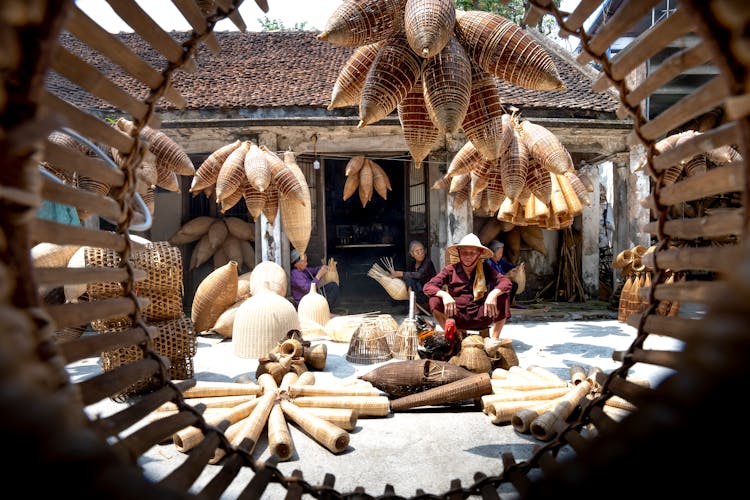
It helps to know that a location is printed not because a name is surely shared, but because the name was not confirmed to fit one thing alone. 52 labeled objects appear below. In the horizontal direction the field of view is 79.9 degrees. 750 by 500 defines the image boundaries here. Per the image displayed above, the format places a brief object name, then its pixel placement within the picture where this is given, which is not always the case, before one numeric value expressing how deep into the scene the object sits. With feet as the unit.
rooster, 12.78
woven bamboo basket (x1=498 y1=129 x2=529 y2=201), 9.64
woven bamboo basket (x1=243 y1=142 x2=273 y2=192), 11.87
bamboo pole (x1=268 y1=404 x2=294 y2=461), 7.57
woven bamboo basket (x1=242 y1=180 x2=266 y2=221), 12.94
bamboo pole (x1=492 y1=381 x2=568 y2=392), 9.89
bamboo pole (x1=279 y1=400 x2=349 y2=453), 7.80
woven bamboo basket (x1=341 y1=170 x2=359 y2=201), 24.45
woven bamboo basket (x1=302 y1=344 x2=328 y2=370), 13.21
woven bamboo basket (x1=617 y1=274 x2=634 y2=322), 20.38
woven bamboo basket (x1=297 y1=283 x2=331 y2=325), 19.26
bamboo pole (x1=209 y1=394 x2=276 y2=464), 7.82
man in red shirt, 14.88
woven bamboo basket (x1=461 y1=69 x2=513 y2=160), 6.91
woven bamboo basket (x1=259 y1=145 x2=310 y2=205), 12.89
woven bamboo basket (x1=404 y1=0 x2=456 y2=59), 5.36
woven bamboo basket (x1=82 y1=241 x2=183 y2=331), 10.54
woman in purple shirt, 22.41
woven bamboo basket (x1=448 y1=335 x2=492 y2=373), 11.47
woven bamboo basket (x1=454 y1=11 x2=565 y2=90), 6.20
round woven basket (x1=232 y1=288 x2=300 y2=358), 14.76
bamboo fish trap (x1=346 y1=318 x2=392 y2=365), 14.60
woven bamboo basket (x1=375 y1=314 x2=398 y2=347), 15.33
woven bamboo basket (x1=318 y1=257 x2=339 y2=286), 24.44
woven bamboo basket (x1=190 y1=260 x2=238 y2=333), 18.49
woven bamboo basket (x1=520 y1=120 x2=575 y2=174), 9.86
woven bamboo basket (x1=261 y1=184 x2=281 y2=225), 13.64
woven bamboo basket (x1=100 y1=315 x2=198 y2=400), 10.64
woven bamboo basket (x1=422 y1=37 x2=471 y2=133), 5.90
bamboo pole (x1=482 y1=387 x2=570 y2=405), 9.27
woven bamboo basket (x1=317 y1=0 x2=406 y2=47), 5.79
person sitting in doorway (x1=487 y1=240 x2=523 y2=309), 23.24
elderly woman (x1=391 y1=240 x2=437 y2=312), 22.45
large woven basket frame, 1.26
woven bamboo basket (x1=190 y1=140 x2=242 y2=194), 13.42
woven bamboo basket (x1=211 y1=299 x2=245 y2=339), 18.63
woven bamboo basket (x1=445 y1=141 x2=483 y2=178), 10.84
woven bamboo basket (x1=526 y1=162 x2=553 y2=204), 10.73
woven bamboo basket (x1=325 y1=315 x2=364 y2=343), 17.83
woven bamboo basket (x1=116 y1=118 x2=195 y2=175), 10.83
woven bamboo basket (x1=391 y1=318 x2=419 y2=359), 14.29
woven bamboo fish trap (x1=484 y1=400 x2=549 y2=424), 8.76
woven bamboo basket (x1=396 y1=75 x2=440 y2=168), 7.02
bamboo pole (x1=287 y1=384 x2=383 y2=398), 9.72
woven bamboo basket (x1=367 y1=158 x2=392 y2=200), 24.57
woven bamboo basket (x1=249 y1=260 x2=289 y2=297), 19.57
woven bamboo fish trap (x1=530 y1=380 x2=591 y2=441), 7.86
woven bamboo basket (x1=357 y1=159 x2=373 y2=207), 23.99
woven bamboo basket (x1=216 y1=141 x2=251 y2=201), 12.37
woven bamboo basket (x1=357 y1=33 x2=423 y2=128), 6.07
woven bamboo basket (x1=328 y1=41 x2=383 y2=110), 6.82
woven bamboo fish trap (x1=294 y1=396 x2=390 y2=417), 9.26
